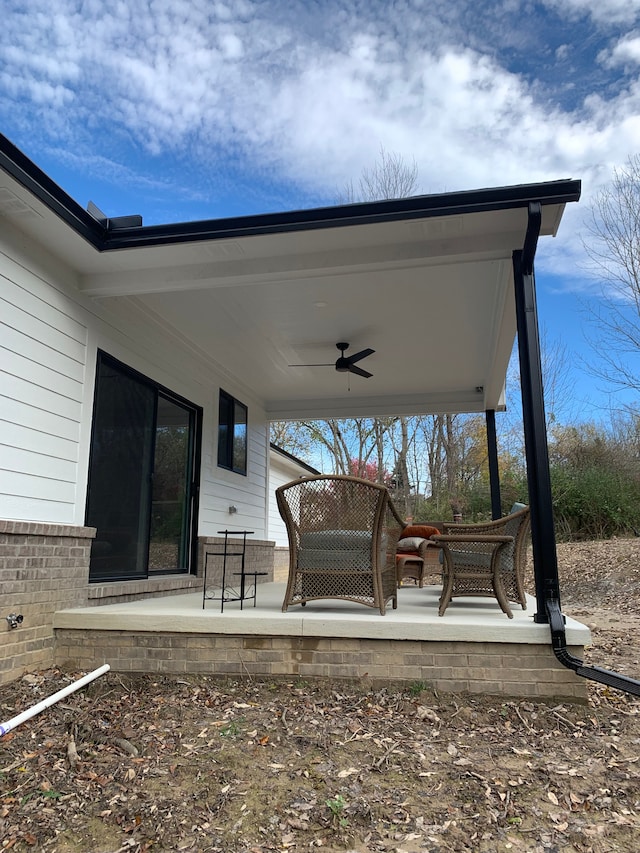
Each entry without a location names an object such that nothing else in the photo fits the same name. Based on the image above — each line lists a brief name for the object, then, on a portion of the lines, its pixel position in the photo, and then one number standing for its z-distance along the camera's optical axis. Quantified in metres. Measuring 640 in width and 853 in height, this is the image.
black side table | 5.58
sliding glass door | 4.59
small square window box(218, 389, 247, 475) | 7.19
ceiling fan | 5.98
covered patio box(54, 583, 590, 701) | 3.17
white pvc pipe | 2.50
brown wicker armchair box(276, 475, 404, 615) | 3.72
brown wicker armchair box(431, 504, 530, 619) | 3.77
